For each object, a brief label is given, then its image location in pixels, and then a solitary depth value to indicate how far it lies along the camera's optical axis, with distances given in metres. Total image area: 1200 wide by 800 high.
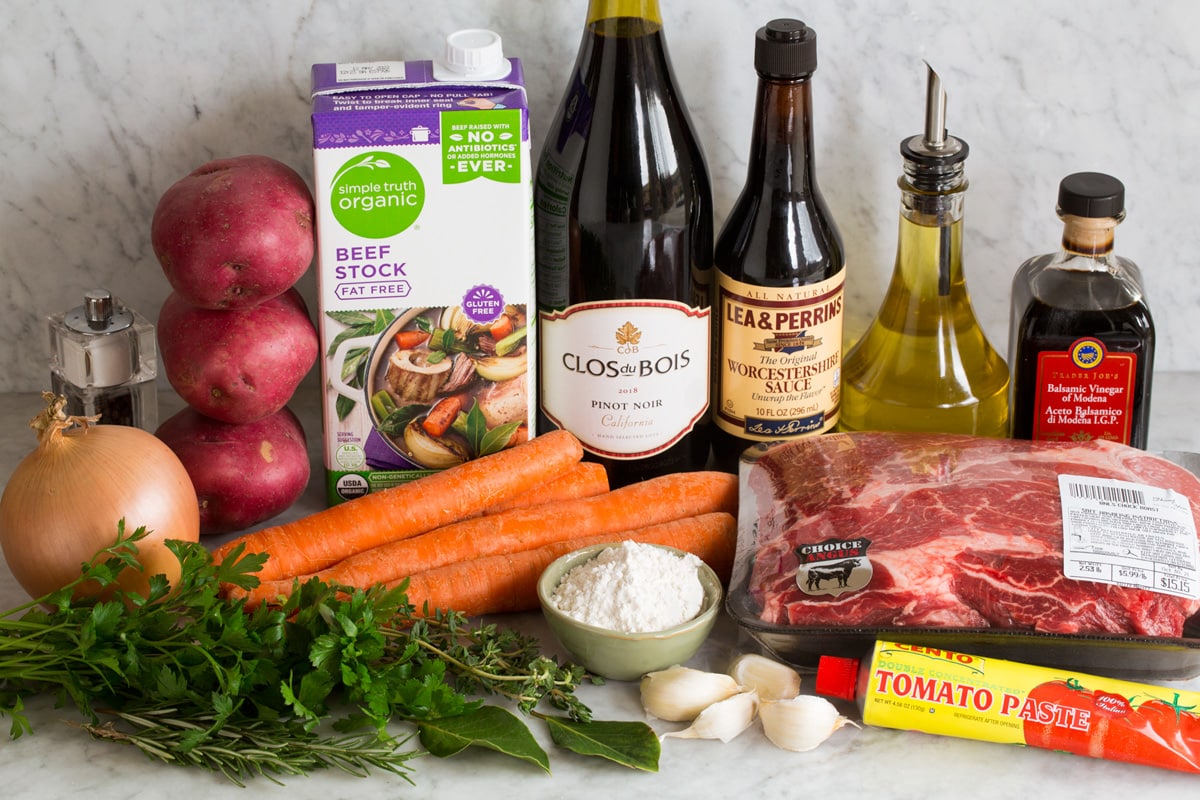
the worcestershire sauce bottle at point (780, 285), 1.27
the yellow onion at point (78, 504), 1.11
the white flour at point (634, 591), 1.10
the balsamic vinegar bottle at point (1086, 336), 1.26
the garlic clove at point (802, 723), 1.04
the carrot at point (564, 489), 1.32
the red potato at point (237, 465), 1.28
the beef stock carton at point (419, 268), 1.22
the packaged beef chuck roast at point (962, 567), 1.07
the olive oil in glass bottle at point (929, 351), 1.33
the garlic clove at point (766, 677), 1.09
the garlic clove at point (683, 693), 1.07
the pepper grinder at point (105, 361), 1.30
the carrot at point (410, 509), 1.24
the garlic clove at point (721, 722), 1.05
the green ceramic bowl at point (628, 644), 1.08
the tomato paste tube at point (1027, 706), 1.01
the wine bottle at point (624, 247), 1.27
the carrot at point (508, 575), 1.20
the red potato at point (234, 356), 1.25
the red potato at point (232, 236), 1.21
